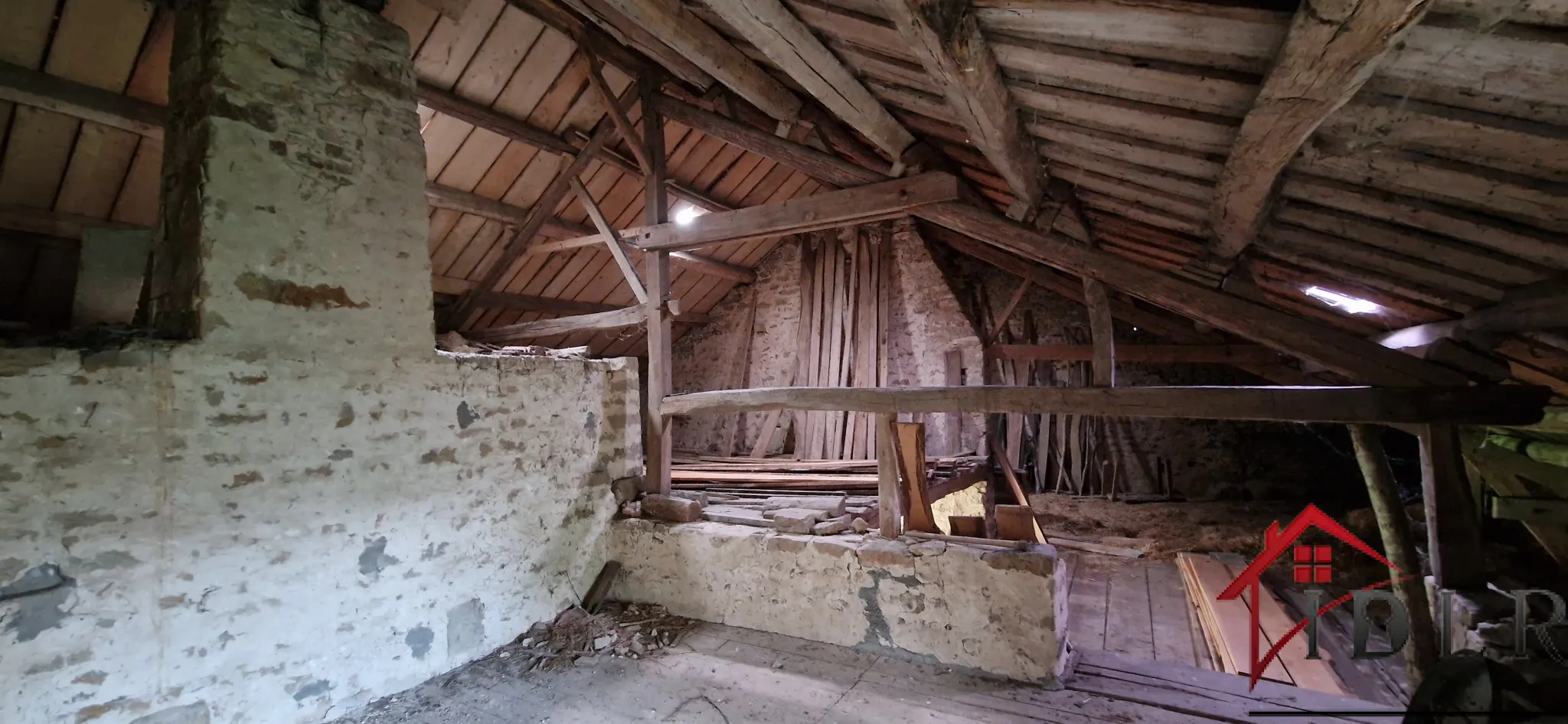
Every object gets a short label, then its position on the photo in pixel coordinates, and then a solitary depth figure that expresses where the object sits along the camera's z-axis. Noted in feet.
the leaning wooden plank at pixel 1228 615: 12.93
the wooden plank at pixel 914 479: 11.62
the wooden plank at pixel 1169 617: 14.05
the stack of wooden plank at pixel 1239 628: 12.70
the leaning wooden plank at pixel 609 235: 17.15
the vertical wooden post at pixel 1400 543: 10.11
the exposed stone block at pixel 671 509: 13.37
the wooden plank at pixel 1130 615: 14.40
